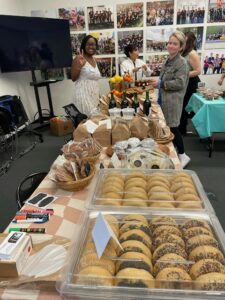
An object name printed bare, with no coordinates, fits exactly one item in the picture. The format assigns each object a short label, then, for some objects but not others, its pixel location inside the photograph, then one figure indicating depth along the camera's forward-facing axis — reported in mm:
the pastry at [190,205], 886
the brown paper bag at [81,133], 1734
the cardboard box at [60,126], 4262
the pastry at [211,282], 583
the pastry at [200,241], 708
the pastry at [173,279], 598
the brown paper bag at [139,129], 1738
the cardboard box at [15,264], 716
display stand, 4211
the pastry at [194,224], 791
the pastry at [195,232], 751
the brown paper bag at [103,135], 1743
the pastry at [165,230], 763
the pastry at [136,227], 780
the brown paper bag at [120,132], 1729
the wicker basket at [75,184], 1180
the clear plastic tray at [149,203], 887
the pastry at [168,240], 723
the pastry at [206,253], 661
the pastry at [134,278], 599
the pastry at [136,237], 733
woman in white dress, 3133
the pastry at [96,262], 650
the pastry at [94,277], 612
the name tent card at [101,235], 682
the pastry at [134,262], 644
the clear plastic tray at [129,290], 579
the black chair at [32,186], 1445
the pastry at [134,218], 820
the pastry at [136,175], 1109
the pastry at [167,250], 686
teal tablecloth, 2994
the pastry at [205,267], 621
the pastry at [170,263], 644
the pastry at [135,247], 691
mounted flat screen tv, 3742
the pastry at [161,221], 805
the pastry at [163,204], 899
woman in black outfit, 3523
